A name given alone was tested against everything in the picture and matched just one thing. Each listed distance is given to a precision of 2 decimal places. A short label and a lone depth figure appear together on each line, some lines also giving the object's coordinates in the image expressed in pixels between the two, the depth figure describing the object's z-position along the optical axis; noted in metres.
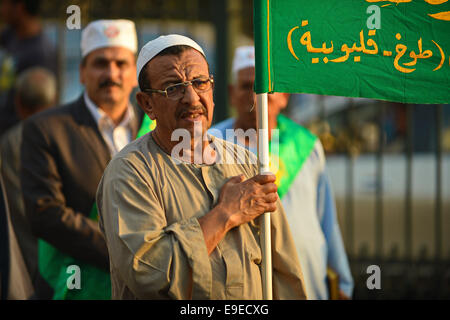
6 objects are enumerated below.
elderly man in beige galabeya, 4.53
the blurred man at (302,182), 7.82
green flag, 5.24
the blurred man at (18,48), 12.53
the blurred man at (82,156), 6.89
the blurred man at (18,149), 8.53
